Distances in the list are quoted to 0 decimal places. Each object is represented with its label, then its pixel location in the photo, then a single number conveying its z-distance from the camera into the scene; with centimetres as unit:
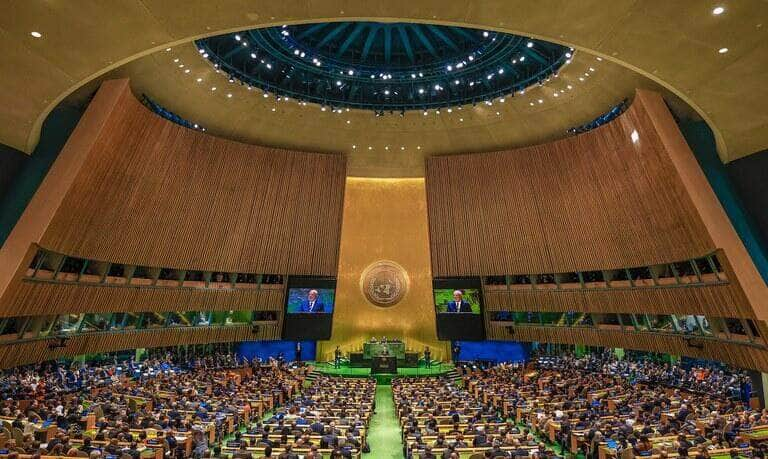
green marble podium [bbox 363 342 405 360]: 2401
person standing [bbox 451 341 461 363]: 2636
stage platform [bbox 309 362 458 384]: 2240
